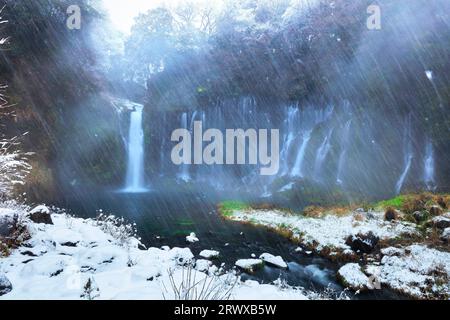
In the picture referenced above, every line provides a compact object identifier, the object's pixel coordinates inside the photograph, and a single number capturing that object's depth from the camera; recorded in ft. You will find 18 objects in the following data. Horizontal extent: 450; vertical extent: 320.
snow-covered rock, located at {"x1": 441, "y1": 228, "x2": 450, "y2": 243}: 32.40
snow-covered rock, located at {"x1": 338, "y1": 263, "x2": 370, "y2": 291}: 24.31
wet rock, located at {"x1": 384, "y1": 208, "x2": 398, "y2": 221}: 41.36
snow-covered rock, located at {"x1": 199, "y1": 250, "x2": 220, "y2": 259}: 29.50
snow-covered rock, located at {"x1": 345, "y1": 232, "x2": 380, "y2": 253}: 31.78
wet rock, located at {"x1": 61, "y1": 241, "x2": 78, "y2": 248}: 21.38
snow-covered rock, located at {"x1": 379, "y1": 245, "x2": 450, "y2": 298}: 23.91
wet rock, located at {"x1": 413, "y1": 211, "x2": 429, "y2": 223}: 39.04
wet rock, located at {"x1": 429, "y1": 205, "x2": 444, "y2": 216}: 38.91
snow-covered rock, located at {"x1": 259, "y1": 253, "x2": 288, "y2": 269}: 28.75
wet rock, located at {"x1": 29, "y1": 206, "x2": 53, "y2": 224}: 24.68
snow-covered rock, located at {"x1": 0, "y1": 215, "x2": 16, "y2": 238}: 18.91
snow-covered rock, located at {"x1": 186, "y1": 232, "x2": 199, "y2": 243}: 35.14
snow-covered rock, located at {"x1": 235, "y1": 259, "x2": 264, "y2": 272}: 27.17
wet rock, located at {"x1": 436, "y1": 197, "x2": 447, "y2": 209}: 41.25
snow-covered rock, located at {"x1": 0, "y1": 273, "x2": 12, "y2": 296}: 13.74
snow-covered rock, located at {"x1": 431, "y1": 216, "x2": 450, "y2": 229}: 35.05
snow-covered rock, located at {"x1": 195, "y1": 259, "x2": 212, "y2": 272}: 23.16
